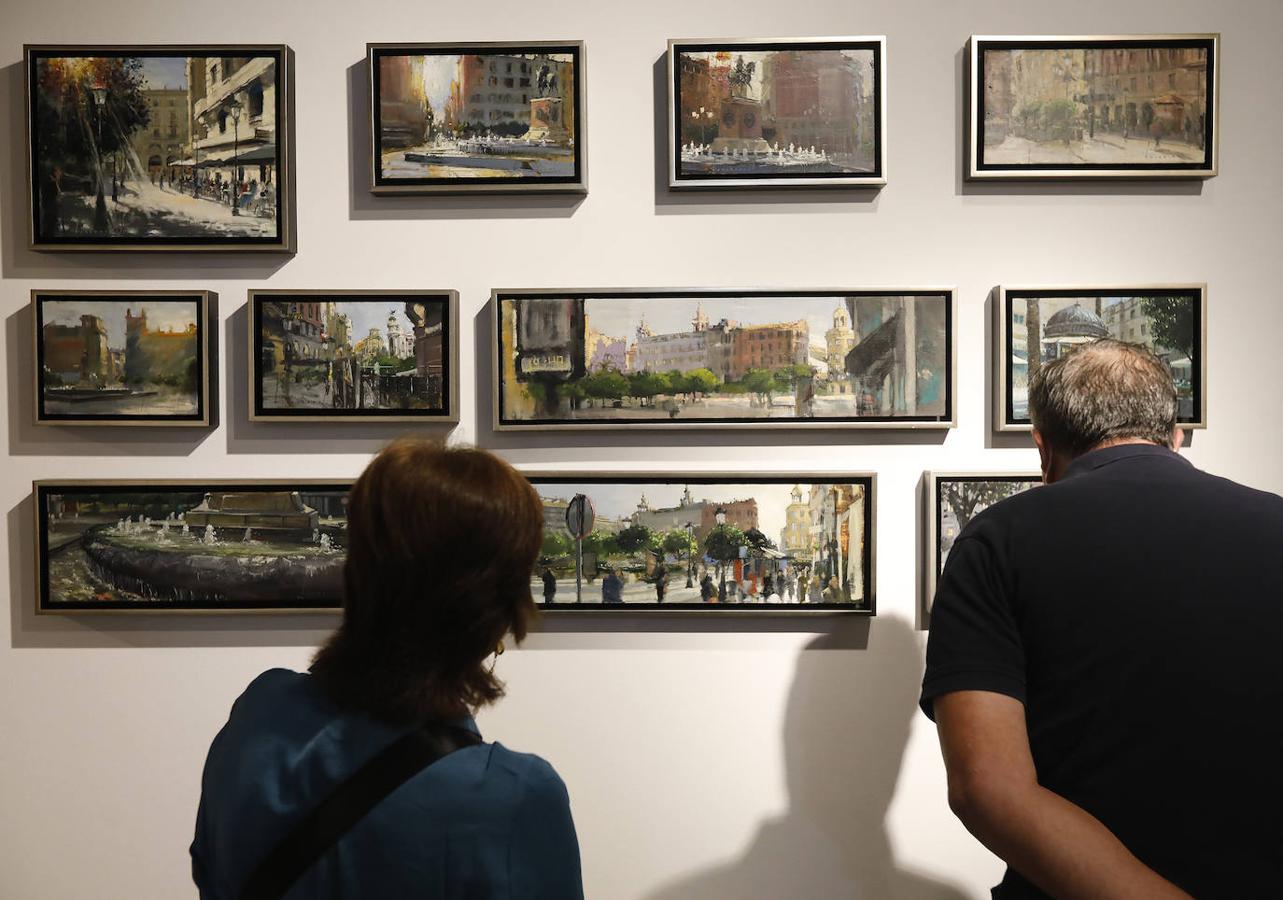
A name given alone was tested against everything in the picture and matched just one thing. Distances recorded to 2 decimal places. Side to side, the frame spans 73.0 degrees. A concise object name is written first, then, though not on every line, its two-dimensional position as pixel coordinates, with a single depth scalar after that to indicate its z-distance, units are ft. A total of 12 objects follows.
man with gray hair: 3.50
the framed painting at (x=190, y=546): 5.74
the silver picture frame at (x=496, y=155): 5.64
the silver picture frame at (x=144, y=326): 5.68
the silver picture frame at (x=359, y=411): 5.67
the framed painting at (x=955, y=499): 5.70
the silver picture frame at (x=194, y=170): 5.68
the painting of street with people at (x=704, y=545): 5.72
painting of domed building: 5.71
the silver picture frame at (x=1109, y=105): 5.67
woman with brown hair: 2.71
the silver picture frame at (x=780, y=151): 5.65
